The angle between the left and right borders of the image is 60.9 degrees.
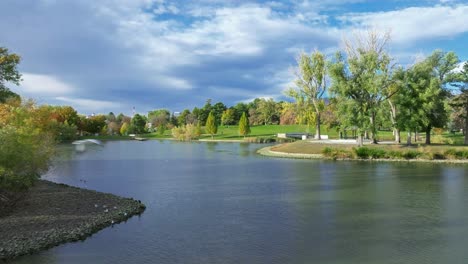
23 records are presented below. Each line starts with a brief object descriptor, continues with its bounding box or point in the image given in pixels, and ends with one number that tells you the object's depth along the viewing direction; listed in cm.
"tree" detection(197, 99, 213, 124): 15031
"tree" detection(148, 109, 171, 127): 17360
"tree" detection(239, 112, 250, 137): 10962
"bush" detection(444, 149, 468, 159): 4328
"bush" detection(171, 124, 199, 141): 11294
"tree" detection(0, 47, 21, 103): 3209
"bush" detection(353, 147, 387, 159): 4597
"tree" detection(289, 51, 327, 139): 6181
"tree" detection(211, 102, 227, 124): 15450
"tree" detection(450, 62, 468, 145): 4939
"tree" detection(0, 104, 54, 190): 1625
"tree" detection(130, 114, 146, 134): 15000
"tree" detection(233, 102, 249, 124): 15309
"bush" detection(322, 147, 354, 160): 4694
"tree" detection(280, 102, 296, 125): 13726
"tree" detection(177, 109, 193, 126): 15700
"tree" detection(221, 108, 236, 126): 14700
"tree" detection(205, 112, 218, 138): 11719
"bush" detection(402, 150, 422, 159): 4462
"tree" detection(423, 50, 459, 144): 4856
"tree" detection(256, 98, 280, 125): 15062
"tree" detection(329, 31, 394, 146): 4888
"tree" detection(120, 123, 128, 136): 15062
